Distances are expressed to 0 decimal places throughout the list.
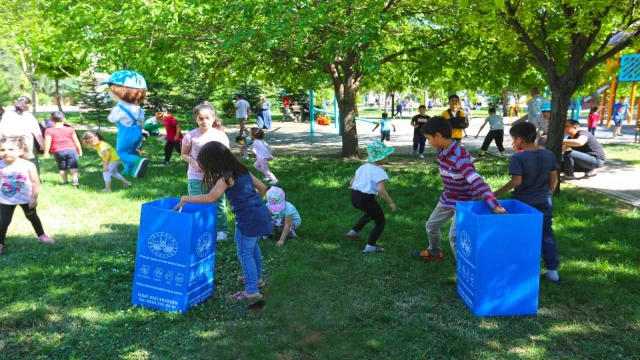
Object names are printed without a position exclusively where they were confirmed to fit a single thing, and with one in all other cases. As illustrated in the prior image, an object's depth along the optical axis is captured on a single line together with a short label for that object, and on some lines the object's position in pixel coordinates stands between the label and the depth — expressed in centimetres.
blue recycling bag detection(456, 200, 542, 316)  384
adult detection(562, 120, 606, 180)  991
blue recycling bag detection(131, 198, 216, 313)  394
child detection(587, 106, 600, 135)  1822
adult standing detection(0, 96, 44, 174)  793
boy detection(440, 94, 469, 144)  1068
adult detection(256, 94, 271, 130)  1898
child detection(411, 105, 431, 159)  1295
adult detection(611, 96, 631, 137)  1945
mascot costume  632
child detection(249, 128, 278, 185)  931
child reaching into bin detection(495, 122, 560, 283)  447
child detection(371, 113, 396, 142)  1515
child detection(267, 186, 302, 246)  587
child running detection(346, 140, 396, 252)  544
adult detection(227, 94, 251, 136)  1675
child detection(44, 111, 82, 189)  909
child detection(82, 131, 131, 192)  843
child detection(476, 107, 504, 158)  1293
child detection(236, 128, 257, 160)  1181
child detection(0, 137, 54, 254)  530
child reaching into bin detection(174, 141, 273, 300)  405
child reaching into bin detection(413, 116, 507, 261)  454
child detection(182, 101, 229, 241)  534
